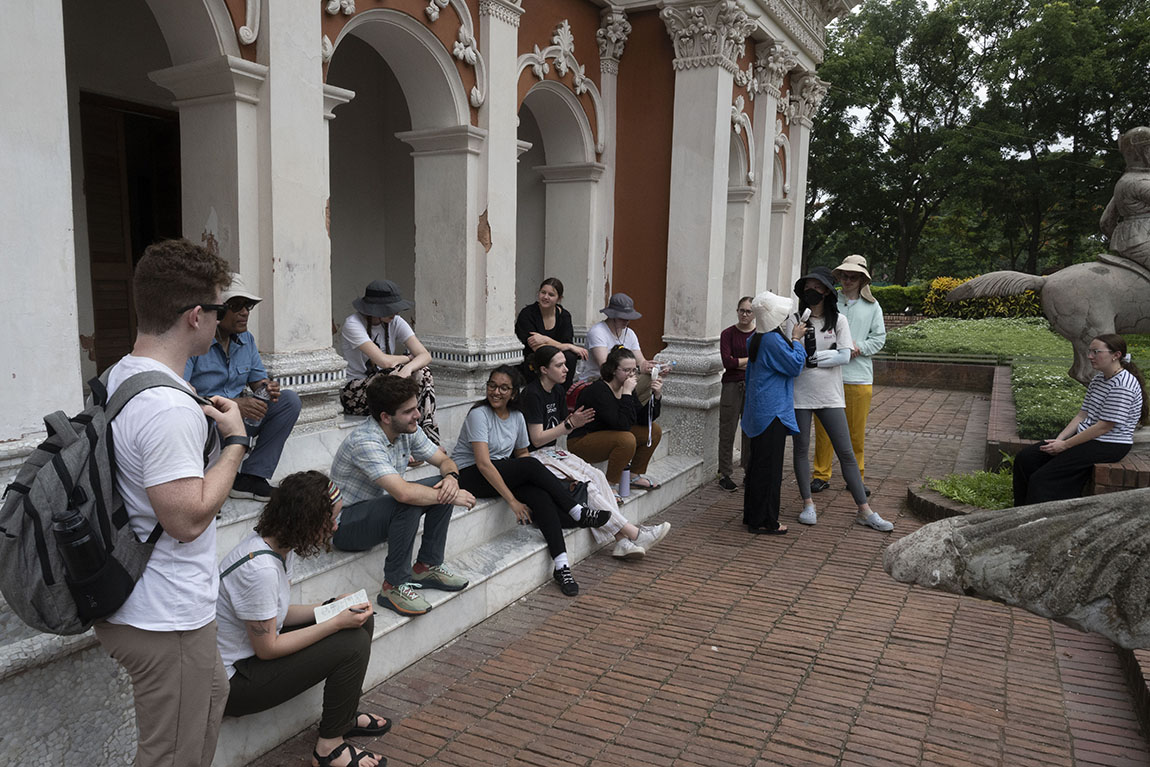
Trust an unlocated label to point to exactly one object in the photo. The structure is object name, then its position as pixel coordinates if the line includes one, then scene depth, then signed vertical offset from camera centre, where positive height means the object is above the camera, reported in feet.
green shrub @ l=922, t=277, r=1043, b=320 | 75.10 -2.22
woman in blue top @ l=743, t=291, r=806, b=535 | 19.79 -3.13
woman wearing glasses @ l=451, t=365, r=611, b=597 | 16.12 -3.99
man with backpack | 6.53 -1.93
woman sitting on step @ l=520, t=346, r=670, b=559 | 17.51 -3.94
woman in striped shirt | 17.85 -3.35
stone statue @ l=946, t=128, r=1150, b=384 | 21.77 +0.14
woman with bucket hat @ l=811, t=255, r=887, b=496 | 22.22 -1.48
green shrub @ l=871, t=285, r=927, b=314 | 88.38 -1.65
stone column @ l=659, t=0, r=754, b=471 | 25.82 +2.34
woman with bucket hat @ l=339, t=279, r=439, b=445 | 17.51 -1.74
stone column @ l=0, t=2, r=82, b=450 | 10.02 +0.45
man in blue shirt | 13.20 -2.02
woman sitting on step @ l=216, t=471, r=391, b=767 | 9.33 -4.46
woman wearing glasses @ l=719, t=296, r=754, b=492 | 24.36 -3.26
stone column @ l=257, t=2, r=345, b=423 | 15.33 +1.23
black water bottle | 6.32 -2.24
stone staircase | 8.71 -5.23
